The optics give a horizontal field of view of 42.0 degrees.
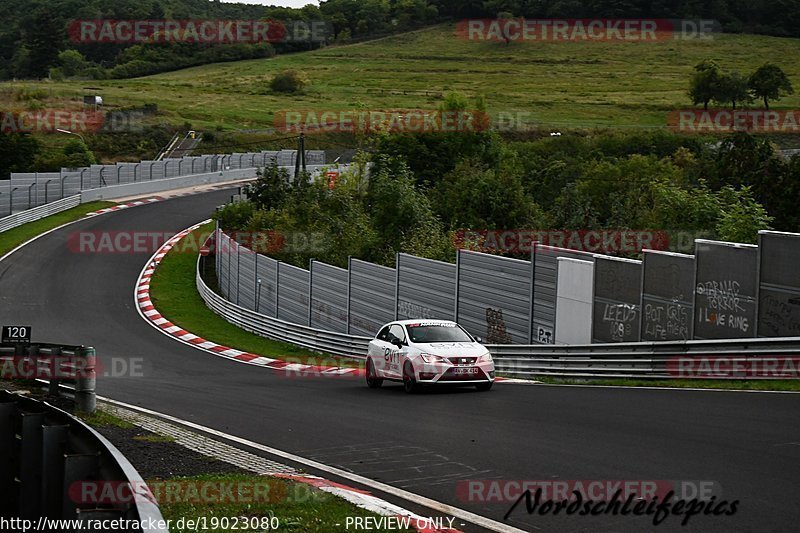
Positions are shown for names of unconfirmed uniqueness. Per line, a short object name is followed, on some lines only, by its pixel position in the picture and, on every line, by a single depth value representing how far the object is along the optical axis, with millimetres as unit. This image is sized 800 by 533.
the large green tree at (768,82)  126562
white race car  18891
